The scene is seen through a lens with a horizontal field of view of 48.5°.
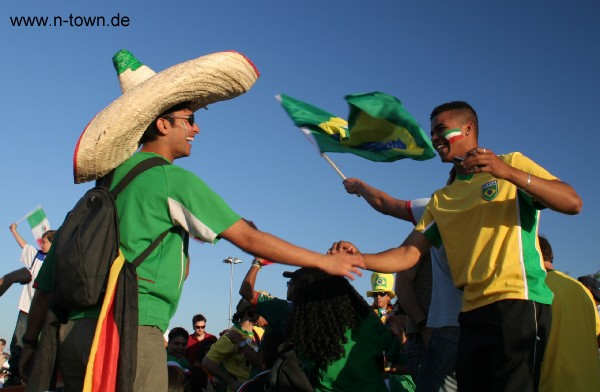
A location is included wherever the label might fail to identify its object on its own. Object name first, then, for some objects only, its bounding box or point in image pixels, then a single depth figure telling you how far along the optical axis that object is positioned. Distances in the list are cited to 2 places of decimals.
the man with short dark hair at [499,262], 3.59
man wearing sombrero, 3.15
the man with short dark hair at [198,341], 11.70
